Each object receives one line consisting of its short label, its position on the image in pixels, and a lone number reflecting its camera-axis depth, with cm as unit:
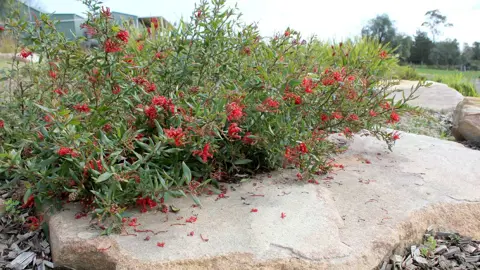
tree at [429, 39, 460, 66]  3188
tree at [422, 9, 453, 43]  3475
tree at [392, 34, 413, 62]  2584
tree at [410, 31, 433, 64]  3175
